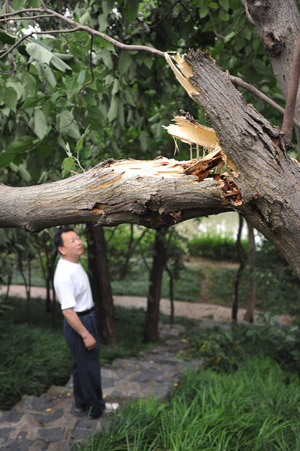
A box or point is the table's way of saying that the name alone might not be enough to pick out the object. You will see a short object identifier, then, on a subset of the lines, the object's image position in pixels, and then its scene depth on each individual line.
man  3.82
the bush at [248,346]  5.93
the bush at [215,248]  15.12
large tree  1.44
